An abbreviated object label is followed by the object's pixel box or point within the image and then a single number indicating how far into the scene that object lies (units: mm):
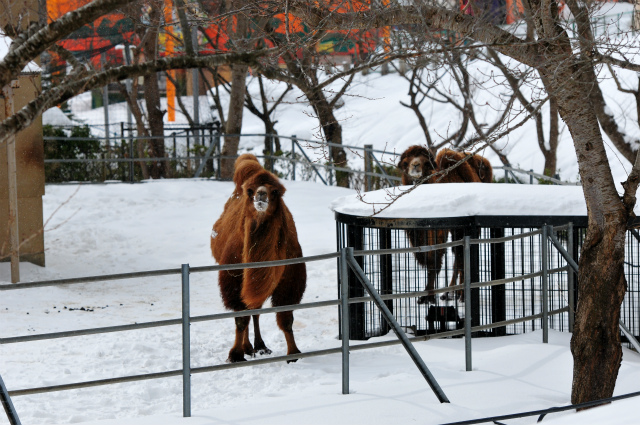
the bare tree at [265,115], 43771
